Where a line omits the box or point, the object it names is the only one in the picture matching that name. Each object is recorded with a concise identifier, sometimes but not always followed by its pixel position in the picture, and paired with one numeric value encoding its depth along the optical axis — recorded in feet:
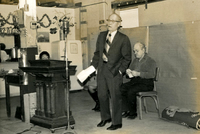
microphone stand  14.53
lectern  15.49
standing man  15.55
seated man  17.76
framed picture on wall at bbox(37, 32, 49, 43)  32.25
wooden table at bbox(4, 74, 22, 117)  18.67
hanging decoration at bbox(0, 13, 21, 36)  28.86
